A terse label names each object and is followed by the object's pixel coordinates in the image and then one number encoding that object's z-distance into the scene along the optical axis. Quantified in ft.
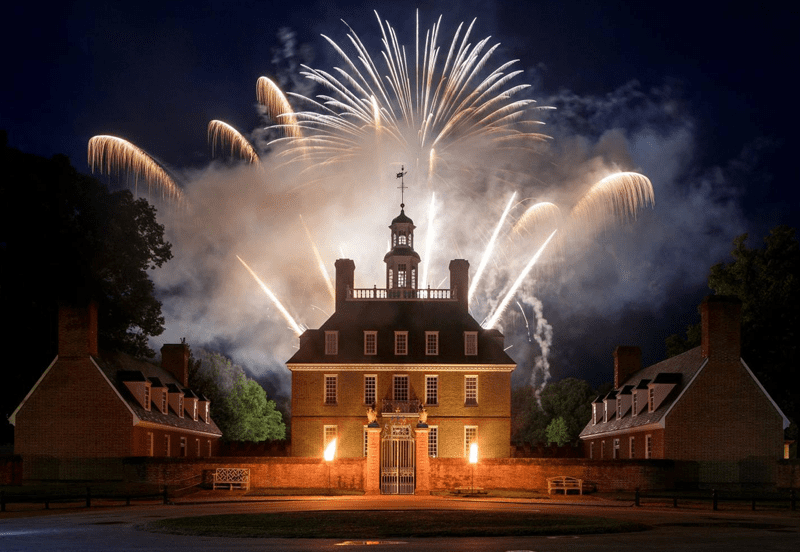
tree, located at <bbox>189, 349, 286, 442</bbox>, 281.95
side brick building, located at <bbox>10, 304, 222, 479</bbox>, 158.92
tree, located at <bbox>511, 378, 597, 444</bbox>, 310.04
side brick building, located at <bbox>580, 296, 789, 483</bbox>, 160.86
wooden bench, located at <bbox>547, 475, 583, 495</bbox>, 152.35
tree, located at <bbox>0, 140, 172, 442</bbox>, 170.19
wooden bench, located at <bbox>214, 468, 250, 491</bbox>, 154.10
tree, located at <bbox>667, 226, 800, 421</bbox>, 201.57
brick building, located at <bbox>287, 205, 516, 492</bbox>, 192.85
